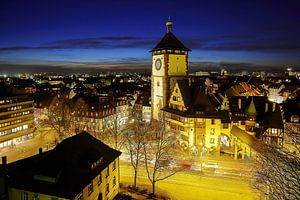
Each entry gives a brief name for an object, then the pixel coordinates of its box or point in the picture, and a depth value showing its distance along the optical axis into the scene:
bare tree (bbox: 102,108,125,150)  55.85
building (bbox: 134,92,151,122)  80.21
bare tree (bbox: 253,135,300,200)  21.03
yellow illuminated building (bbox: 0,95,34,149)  63.62
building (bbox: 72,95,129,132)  76.81
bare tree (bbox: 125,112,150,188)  43.01
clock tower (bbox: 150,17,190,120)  58.09
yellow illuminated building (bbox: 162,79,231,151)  52.16
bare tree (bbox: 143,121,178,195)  41.59
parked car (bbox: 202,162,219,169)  45.09
